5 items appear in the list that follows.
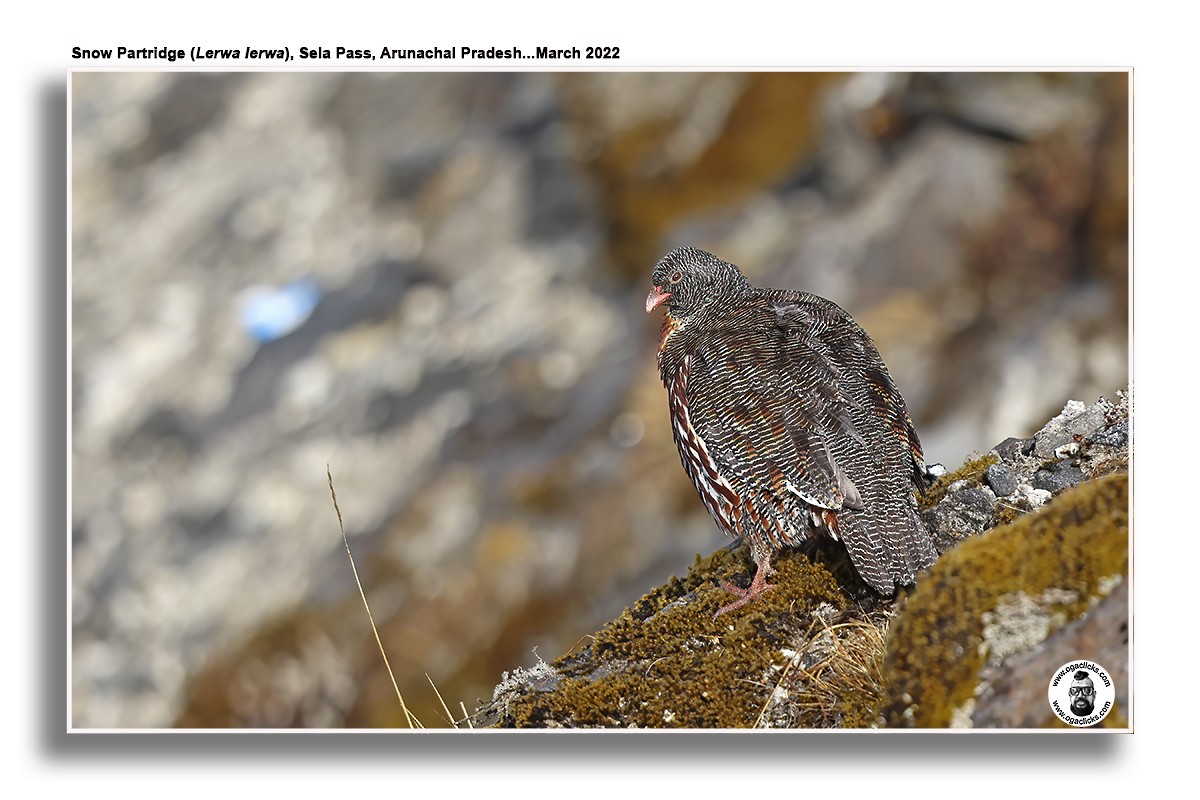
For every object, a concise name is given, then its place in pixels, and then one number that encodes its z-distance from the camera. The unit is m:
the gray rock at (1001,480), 13.98
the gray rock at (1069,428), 14.70
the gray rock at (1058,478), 14.02
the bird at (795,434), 12.10
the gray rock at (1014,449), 14.95
